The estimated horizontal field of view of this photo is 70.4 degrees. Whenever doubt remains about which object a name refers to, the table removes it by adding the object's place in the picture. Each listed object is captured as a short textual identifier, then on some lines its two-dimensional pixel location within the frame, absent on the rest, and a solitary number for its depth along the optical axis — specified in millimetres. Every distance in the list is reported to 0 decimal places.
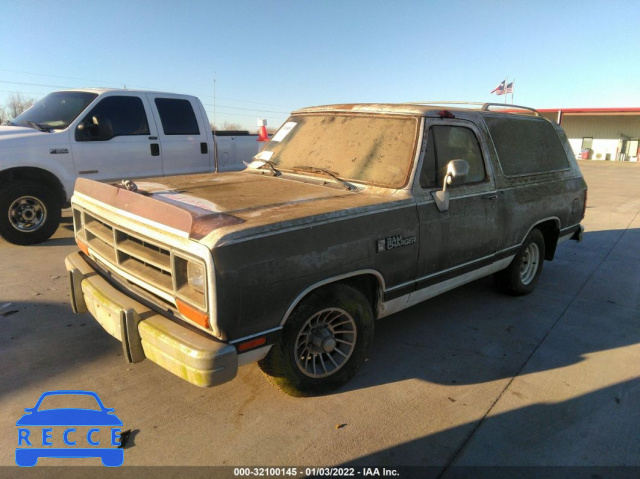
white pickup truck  6059
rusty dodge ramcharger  2449
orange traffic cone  8148
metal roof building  37562
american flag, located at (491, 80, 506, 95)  33375
